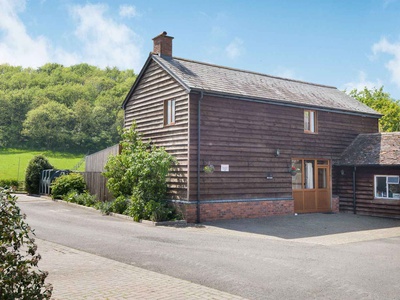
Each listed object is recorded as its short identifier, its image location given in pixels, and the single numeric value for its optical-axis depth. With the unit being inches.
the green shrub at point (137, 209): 639.8
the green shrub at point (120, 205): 703.1
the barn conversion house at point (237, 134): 649.0
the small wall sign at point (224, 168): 663.7
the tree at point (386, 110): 1929.1
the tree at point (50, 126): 2677.2
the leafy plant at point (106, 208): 721.0
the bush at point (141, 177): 640.4
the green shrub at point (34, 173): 1112.2
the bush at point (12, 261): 163.5
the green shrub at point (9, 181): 1232.9
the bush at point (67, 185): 937.5
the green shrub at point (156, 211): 617.1
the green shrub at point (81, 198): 829.8
